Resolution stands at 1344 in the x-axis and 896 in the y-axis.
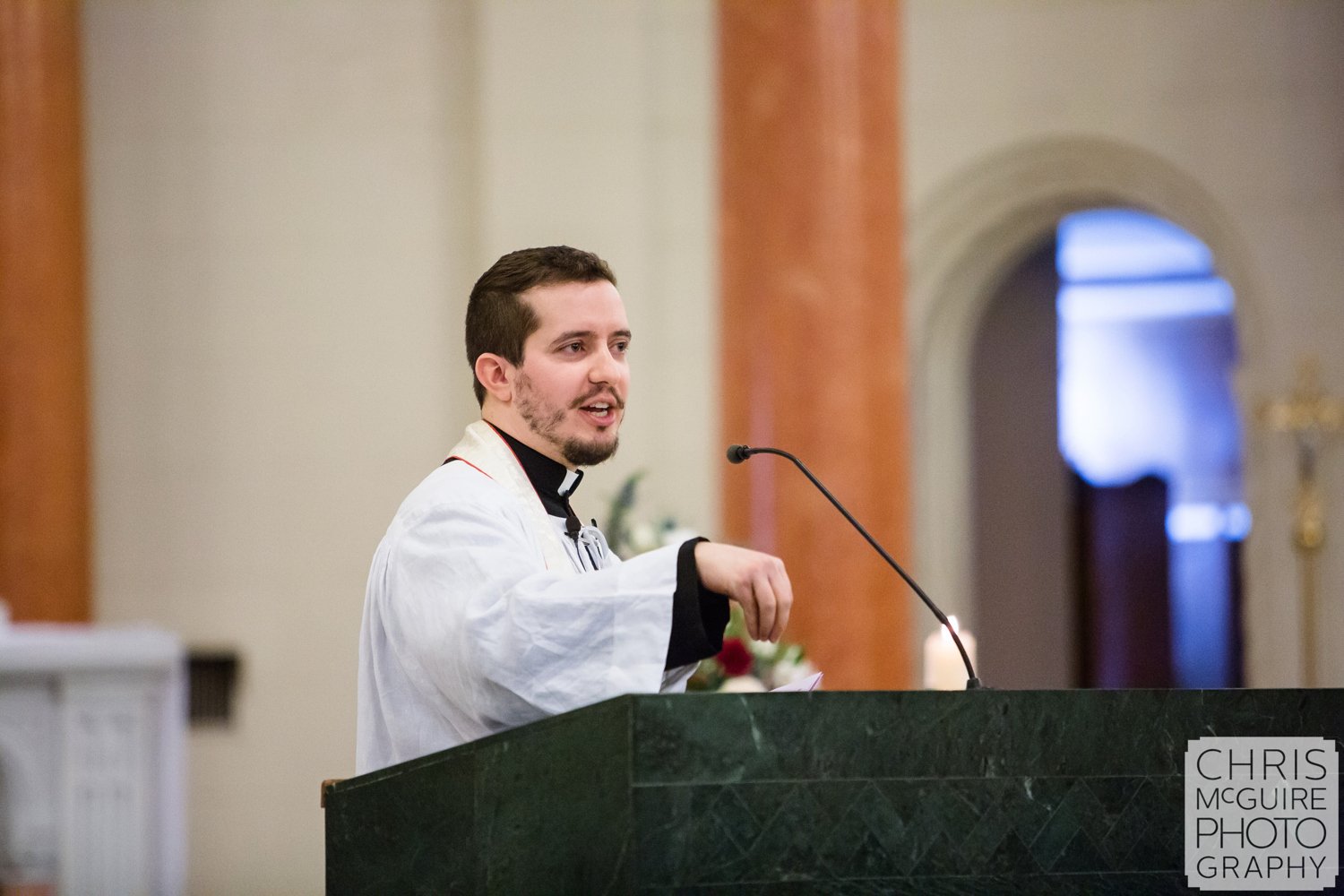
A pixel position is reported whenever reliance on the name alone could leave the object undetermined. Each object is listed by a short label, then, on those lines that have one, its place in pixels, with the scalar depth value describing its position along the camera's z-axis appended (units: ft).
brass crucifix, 52.06
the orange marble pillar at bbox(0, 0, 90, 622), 51.60
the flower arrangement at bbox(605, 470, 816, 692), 31.40
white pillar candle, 20.84
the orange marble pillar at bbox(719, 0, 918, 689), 40.34
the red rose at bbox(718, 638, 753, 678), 31.58
